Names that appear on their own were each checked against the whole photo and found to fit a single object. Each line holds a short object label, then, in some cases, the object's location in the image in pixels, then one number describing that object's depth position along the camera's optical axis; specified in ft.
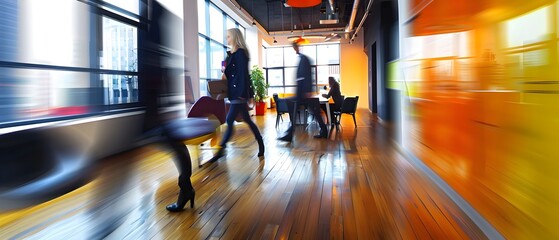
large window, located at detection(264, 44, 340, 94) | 52.16
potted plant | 37.86
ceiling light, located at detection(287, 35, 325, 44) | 41.43
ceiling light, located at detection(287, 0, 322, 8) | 19.90
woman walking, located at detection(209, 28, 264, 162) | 12.47
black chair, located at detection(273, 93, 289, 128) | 25.19
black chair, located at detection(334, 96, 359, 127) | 24.73
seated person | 24.62
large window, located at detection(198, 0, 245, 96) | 29.27
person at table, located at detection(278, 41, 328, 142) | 17.42
